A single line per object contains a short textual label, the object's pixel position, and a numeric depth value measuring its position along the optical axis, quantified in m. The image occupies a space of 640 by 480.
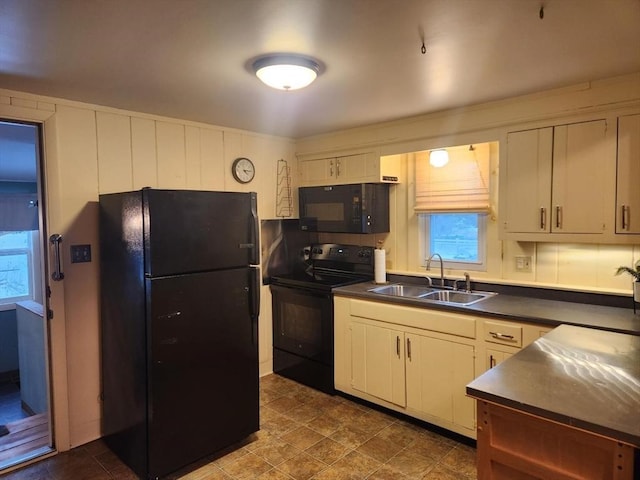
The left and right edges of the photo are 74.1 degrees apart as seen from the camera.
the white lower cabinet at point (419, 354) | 2.57
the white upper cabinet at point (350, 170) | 3.58
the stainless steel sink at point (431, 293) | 3.06
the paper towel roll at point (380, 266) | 3.62
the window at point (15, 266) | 5.08
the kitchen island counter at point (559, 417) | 1.20
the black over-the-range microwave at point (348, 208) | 3.58
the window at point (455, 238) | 3.26
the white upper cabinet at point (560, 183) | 2.44
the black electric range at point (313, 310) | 3.51
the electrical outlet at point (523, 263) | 2.96
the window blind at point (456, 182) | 3.21
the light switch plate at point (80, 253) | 2.78
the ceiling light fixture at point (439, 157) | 3.32
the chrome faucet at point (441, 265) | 3.32
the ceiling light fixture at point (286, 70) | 2.00
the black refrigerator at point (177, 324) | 2.35
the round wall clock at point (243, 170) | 3.70
